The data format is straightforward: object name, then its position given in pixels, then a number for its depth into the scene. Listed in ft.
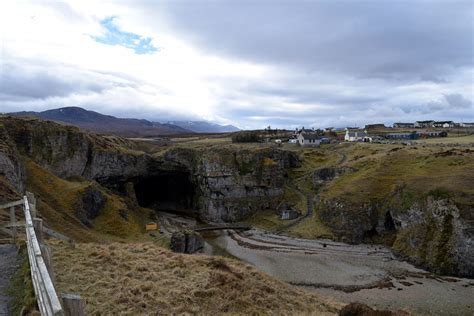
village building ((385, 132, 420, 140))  453.86
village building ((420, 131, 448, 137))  463.13
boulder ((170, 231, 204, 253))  174.19
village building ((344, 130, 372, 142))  425.69
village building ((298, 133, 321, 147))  412.32
